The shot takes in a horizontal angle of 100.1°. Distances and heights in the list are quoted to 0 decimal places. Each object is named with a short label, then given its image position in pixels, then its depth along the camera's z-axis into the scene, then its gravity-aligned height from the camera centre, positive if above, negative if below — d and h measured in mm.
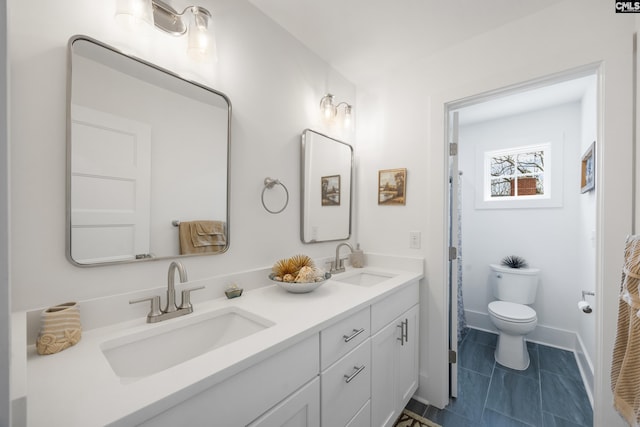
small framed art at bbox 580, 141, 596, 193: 1789 +320
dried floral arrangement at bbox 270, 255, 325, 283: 1347 -310
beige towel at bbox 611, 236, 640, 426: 803 -421
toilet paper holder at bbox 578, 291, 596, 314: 1384 -494
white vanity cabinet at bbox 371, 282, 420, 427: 1369 -815
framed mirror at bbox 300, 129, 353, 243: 1774 +177
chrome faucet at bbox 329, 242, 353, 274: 1865 -380
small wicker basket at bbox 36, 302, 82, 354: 771 -357
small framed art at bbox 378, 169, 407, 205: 1971 +200
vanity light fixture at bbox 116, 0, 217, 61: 1095 +787
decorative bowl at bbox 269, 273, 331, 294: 1315 -366
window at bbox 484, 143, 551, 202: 2768 +442
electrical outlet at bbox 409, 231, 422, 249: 1906 -187
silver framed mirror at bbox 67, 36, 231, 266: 922 +199
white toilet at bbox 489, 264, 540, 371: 2205 -856
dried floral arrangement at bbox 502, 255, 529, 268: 2756 -498
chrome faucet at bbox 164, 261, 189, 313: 1040 -321
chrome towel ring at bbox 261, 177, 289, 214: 1528 +159
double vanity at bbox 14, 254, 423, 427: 603 -445
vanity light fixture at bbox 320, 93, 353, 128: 1863 +733
